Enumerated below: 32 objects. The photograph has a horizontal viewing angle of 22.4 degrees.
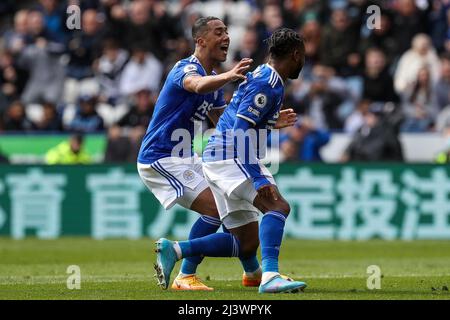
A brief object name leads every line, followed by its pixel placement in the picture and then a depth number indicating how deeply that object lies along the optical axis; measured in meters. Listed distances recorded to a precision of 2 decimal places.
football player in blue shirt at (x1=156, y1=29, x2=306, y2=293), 9.42
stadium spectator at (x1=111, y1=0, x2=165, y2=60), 21.89
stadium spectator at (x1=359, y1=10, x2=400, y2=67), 20.81
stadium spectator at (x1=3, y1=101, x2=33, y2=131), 21.47
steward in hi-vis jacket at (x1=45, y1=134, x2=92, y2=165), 20.03
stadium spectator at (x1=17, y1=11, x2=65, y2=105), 22.28
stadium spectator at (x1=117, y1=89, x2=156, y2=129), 20.52
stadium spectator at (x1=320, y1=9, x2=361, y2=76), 20.88
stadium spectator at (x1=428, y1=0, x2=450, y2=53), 21.12
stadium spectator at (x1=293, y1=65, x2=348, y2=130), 20.45
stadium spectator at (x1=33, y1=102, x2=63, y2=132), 21.17
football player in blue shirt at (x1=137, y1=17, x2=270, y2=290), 10.17
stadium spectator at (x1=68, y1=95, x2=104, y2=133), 21.07
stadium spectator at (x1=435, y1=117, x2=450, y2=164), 19.12
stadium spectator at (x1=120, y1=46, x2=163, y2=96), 21.34
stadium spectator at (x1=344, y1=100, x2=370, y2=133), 19.84
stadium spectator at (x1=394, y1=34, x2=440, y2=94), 20.36
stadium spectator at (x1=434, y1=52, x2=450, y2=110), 20.06
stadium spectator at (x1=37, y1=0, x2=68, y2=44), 23.03
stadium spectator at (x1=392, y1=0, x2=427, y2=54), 20.89
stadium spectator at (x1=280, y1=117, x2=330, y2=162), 19.56
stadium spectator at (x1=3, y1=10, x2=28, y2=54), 23.00
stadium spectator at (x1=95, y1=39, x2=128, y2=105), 21.69
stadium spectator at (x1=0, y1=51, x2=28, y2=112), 22.58
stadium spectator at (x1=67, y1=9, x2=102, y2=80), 22.25
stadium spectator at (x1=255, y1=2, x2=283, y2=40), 21.23
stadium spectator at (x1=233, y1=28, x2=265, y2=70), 20.83
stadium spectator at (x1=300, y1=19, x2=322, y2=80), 21.06
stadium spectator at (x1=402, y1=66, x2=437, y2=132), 20.03
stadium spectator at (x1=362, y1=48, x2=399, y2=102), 20.12
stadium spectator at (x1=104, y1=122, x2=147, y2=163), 20.05
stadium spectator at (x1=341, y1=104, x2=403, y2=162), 19.36
